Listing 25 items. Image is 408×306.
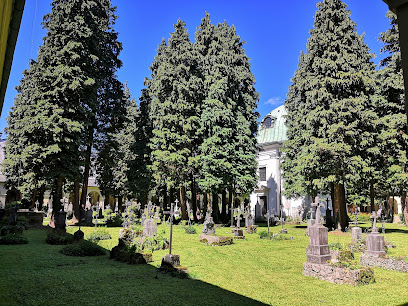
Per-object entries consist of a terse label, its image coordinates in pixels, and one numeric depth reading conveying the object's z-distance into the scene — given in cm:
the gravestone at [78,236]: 1213
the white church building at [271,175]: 3397
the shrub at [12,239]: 1128
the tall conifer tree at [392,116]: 1758
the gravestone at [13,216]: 1478
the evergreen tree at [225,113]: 2111
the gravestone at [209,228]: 1481
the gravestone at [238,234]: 1516
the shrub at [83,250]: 973
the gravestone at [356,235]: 1304
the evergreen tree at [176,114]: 2208
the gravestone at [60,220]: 1388
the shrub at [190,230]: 1717
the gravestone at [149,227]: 1319
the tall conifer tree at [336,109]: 1683
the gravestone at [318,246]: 797
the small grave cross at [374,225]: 982
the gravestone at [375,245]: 943
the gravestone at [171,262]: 753
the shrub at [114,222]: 2072
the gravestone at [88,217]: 2083
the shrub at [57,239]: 1178
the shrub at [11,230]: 1288
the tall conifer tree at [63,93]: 1691
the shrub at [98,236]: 1290
